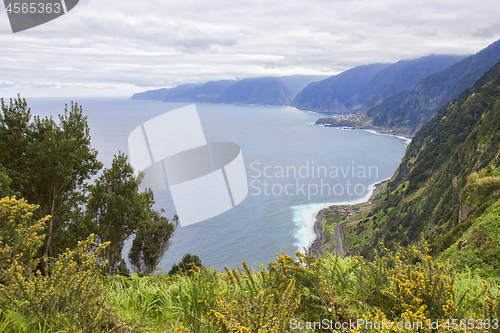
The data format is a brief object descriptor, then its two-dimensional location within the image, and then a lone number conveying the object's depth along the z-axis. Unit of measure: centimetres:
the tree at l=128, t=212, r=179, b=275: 1662
